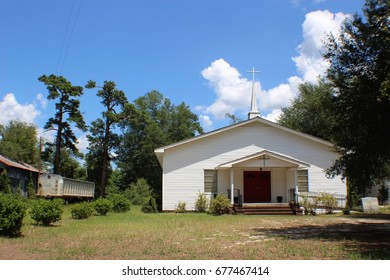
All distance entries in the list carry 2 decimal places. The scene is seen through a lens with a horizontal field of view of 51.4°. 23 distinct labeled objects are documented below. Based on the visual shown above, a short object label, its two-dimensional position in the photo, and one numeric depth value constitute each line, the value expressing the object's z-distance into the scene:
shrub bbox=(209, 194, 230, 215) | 22.73
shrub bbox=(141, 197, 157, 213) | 25.22
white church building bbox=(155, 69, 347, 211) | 24.95
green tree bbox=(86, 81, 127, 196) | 48.41
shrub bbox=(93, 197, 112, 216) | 22.06
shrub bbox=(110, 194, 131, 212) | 25.56
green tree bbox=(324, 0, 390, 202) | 11.03
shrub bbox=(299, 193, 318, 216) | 23.16
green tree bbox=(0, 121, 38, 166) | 59.74
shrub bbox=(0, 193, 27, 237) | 11.55
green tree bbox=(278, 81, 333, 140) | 38.84
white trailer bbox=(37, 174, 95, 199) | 33.06
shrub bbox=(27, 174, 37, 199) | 33.44
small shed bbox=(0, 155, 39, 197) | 30.52
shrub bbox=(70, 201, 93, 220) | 19.03
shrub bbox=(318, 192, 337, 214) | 23.73
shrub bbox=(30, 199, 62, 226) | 14.76
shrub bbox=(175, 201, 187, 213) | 24.43
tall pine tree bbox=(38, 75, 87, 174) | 43.94
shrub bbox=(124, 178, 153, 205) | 41.53
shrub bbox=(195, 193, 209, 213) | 24.48
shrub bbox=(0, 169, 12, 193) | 28.84
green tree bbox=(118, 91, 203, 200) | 55.59
